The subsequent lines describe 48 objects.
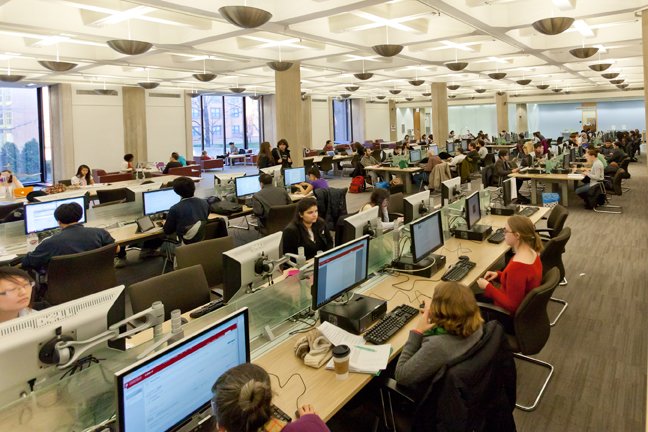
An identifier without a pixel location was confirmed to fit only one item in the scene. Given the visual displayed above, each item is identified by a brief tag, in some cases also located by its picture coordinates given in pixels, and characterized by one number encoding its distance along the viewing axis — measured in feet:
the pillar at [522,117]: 94.84
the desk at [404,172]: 40.10
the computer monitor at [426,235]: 12.37
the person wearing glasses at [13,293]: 8.10
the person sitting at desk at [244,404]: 4.89
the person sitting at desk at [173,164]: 42.83
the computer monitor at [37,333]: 5.87
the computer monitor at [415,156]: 43.94
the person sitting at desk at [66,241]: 13.85
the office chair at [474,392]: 6.63
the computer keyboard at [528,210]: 19.80
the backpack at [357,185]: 41.47
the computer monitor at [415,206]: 15.83
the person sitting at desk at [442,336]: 7.26
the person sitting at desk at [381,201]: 16.92
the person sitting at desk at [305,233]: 13.60
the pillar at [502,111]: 84.49
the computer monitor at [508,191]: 20.27
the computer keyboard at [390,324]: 8.84
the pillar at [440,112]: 59.16
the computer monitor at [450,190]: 19.04
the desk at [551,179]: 31.40
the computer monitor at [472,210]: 16.10
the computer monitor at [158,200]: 20.88
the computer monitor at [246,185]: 25.58
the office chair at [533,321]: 9.57
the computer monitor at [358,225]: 12.82
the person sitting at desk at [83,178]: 30.94
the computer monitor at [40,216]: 18.19
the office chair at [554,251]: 12.81
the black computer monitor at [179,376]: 5.13
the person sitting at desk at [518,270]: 10.89
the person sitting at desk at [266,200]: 21.66
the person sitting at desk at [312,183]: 27.45
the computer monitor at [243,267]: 9.32
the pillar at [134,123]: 55.77
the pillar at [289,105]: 37.40
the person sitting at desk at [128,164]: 40.37
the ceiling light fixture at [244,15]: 17.17
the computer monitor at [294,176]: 29.22
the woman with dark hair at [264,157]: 32.42
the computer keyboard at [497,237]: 15.69
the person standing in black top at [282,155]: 33.94
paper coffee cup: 7.52
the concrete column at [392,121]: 92.99
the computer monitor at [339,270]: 9.11
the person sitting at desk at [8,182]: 26.96
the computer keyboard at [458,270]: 12.23
